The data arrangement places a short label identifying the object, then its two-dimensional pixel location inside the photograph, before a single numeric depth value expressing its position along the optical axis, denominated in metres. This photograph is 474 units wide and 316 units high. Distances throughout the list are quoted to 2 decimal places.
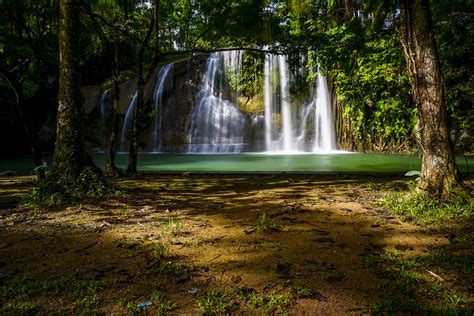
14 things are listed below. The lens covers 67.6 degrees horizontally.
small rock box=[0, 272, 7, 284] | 2.48
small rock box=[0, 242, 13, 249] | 3.17
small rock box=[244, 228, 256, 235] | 3.41
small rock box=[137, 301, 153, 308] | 2.12
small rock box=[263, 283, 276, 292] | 2.32
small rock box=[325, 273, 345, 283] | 2.41
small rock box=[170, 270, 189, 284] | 2.45
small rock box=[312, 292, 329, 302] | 2.19
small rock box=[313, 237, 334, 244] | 3.17
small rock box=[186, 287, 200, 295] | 2.29
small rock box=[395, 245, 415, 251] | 2.92
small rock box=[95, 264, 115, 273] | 2.64
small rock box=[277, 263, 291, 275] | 2.56
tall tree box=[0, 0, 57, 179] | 6.97
